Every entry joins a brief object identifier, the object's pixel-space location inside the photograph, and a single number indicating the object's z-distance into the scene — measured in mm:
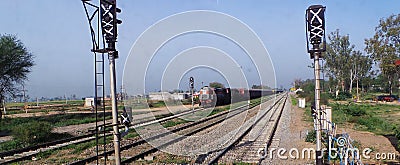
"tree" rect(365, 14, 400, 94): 43781
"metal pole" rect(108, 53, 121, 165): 6340
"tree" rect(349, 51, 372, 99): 58250
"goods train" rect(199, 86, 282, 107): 36250
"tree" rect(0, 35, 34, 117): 29328
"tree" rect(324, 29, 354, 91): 58188
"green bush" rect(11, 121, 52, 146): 14789
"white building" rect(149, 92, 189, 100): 43303
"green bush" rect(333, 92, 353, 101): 49788
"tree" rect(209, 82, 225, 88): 56362
